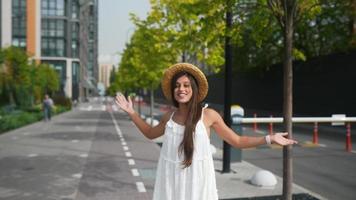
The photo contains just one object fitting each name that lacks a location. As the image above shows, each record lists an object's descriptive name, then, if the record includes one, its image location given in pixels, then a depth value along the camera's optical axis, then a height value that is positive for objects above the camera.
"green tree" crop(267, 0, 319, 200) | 5.97 +0.45
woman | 3.73 -0.40
